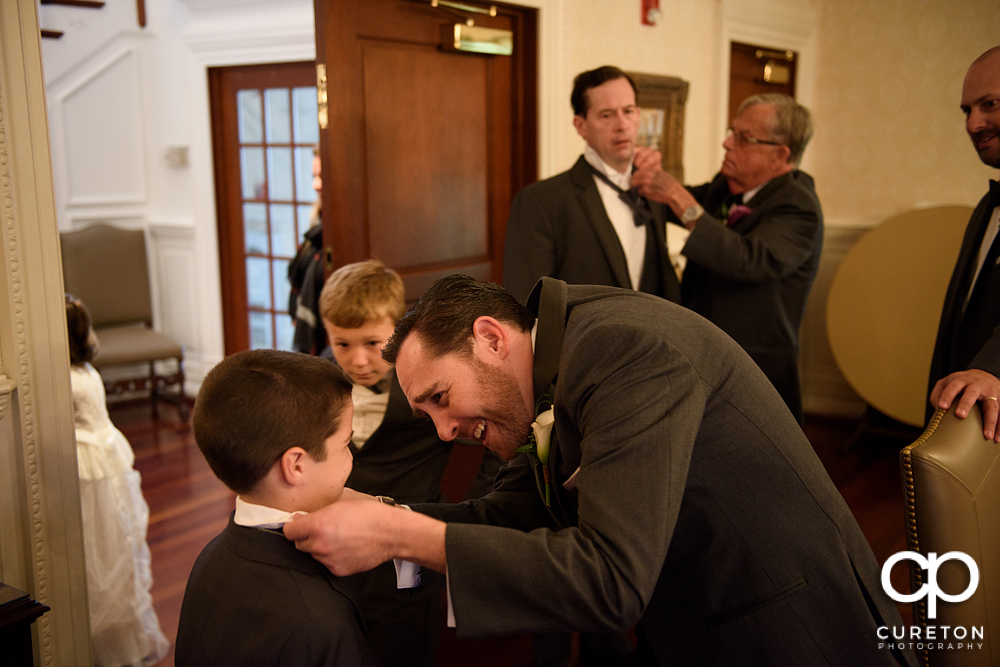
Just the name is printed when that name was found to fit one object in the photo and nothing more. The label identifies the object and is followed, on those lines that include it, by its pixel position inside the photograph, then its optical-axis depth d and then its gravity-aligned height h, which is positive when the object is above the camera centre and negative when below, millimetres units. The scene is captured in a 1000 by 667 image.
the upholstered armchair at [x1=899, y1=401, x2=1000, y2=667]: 1531 -611
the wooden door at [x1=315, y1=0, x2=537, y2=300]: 2943 +217
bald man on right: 2213 -225
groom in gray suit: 1106 -451
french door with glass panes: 5223 +47
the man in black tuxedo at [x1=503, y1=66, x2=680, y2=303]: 2854 -75
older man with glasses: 2855 -160
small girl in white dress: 2566 -1114
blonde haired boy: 1938 -608
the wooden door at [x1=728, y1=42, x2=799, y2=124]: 5012 +753
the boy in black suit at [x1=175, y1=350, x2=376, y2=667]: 1185 -508
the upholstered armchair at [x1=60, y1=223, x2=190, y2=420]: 5301 -701
